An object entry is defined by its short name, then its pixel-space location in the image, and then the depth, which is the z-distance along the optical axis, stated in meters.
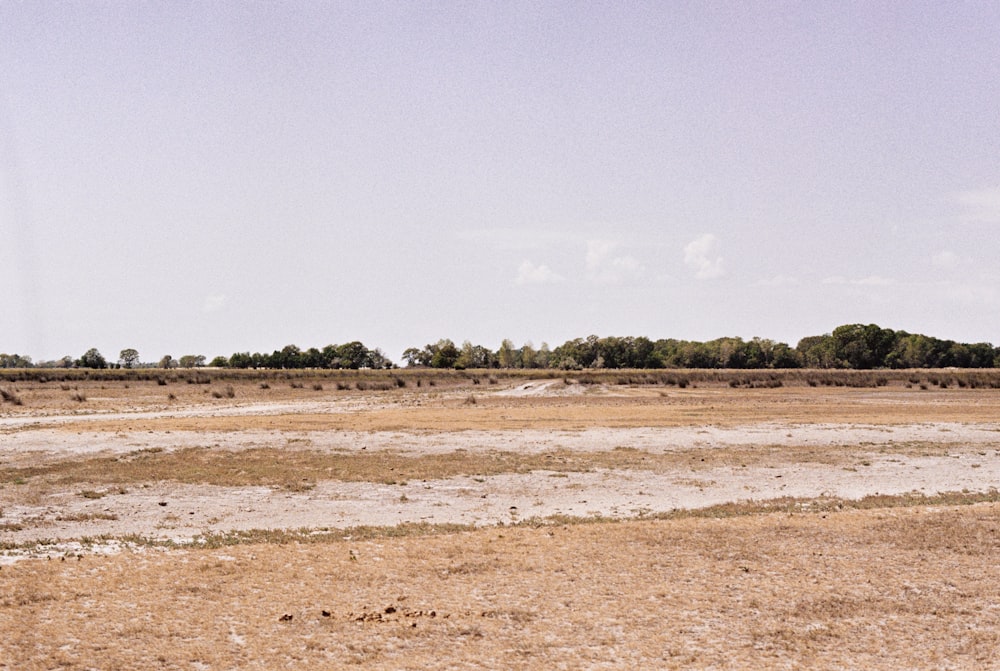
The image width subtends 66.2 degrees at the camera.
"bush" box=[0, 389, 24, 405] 51.16
